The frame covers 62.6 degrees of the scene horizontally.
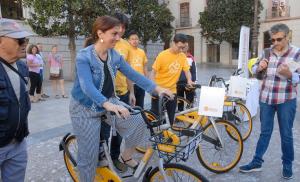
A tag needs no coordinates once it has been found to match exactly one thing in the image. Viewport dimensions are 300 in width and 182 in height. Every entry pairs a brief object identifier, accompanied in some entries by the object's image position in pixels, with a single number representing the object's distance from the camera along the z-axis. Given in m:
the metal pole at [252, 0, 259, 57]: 18.52
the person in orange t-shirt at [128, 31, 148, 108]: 3.78
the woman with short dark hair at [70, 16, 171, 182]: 2.02
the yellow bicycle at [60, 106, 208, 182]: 1.85
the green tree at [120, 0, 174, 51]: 15.61
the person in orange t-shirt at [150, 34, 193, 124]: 3.78
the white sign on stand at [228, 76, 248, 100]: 4.06
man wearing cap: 1.68
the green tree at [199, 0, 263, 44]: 20.81
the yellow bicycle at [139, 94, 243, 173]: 3.08
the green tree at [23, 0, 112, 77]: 9.82
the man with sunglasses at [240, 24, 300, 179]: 2.68
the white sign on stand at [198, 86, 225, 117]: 3.07
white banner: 5.38
